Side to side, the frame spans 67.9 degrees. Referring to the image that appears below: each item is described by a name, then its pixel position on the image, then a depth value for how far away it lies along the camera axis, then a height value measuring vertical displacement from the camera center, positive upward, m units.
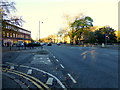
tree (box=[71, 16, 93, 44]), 42.77 +8.74
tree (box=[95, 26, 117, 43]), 51.71 +4.98
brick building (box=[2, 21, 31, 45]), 16.70 +3.38
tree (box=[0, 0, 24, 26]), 15.97 +5.15
